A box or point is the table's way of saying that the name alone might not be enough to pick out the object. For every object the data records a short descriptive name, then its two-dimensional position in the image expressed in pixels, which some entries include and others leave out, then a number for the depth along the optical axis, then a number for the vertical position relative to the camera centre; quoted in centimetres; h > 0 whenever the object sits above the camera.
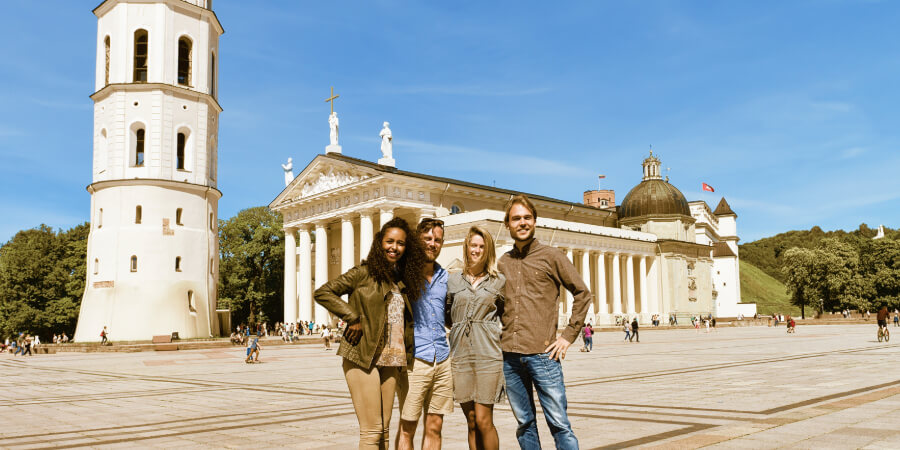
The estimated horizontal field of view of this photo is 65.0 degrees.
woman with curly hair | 491 -16
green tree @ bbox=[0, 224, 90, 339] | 5269 +171
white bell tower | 3959 +746
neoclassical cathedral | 5669 +623
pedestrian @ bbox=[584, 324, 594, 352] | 2866 -179
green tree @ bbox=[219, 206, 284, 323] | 6775 +375
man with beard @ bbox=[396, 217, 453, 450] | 513 -54
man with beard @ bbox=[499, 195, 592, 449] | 496 -28
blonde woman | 507 -37
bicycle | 2928 -187
